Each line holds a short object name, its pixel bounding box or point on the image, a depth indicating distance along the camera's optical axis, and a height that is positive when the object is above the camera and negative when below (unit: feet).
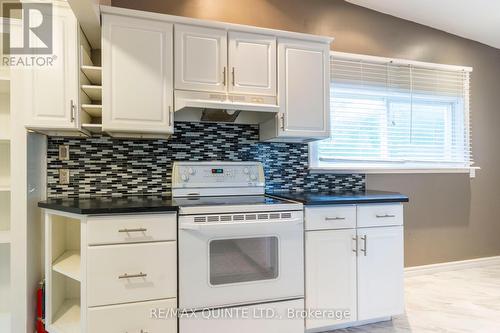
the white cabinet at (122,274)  5.36 -2.02
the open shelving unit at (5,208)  6.84 -0.97
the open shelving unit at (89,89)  6.33 +1.64
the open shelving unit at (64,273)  6.00 -2.09
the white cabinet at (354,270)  6.63 -2.39
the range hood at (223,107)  6.33 +1.29
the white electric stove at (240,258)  5.82 -1.89
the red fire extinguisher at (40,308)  6.35 -3.01
